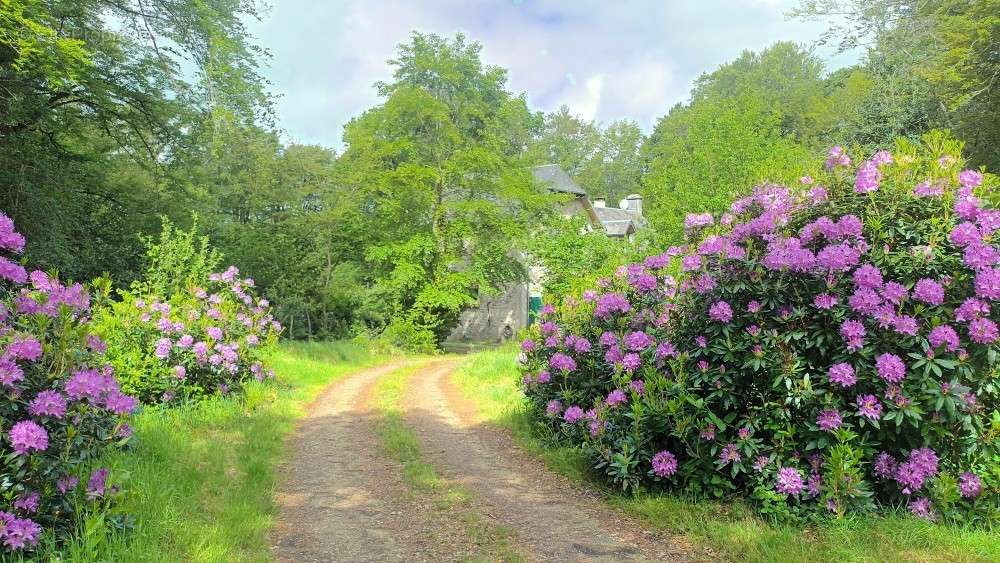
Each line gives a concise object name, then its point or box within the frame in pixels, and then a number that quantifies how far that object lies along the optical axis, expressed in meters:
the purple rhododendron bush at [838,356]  4.22
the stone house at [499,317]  32.06
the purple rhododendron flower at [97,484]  3.62
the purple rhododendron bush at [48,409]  3.28
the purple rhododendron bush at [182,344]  7.79
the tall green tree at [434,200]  22.92
